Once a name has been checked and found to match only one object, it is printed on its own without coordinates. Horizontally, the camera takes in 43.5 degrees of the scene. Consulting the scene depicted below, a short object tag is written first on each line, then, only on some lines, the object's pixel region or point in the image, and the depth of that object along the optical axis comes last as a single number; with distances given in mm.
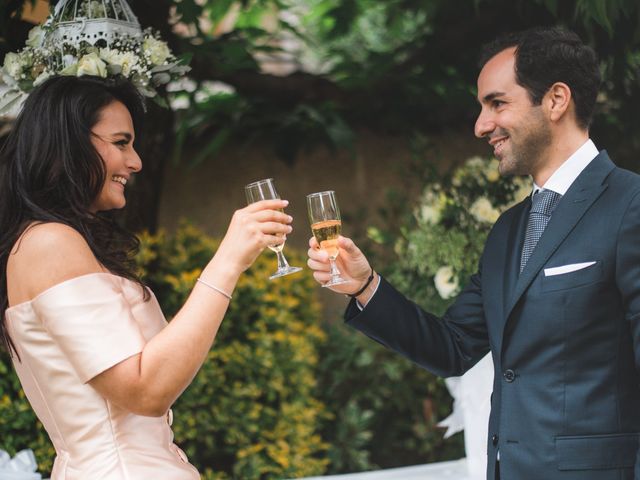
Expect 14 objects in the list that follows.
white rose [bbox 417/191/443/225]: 3648
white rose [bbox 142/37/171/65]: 2689
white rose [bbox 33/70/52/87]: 2500
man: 2137
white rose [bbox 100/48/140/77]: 2520
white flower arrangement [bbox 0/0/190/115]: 2525
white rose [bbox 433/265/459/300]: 3537
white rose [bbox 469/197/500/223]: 3496
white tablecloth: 3479
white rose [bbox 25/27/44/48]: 2666
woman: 1936
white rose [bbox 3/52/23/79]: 2619
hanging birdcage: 2611
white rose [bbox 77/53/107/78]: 2392
